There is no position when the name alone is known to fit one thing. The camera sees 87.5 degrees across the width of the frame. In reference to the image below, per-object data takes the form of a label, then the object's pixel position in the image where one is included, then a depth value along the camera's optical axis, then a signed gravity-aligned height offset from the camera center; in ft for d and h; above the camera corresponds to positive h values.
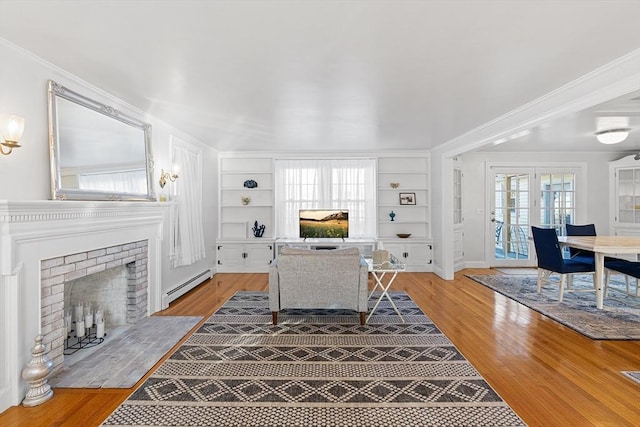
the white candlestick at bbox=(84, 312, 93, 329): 10.57 -3.45
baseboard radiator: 14.34 -3.65
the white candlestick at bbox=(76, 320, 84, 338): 10.25 -3.59
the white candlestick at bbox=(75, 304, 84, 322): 10.39 -3.20
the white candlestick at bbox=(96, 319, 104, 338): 10.59 -3.71
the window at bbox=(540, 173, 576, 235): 22.31 +0.54
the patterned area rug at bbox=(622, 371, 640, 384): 8.17 -4.23
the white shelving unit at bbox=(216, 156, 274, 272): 21.61 +0.84
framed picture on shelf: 21.75 +0.62
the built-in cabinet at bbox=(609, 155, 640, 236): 20.42 +0.68
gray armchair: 11.52 -2.46
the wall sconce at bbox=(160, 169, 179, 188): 13.76 +1.44
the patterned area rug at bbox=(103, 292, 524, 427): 6.78 -4.17
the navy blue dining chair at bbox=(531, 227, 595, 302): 14.21 -2.27
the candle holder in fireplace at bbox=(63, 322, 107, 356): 9.95 -4.05
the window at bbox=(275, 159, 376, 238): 21.63 +1.35
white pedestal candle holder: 7.14 -3.51
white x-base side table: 12.04 -2.17
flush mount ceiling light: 15.25 +3.27
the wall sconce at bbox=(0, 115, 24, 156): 6.90 +1.72
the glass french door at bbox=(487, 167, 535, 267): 22.31 -0.57
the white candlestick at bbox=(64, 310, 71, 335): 9.96 -3.27
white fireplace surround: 6.92 -1.00
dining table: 12.85 -1.59
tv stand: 19.66 -2.03
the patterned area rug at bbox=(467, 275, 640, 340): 11.37 -4.13
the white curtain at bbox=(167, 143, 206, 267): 15.24 +0.08
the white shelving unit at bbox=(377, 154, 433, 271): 21.65 +0.88
